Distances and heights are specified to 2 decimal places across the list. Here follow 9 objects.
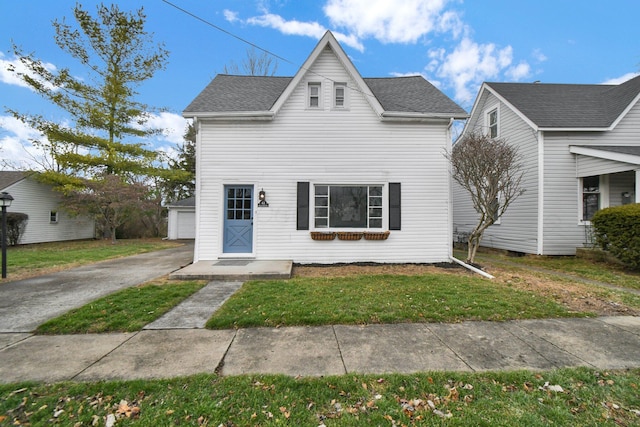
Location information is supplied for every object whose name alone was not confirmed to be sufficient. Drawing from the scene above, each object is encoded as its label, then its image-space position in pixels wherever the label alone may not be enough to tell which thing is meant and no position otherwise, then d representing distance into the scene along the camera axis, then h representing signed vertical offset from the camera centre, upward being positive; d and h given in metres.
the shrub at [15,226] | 13.29 -0.60
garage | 18.14 -0.38
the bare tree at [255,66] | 18.53 +10.53
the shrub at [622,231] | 7.04 -0.35
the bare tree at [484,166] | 7.04 +1.37
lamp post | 6.40 -0.09
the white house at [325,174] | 7.98 +1.30
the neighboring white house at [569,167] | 9.38 +1.81
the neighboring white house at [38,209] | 14.26 +0.28
